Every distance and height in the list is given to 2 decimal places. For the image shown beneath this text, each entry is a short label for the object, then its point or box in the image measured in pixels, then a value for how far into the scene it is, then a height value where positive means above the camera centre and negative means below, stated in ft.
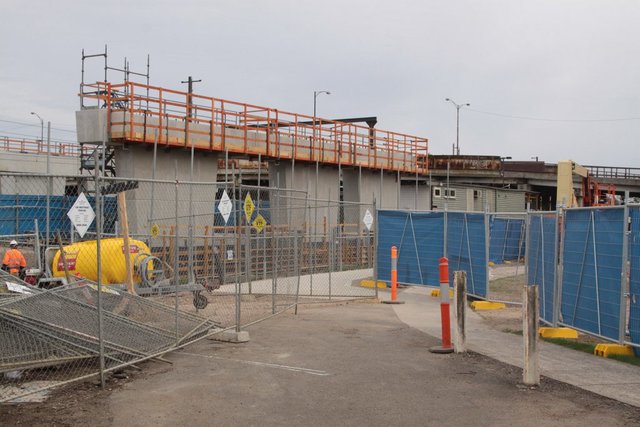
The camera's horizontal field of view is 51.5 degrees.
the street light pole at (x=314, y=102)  166.85 +33.27
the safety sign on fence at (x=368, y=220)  71.81 +1.44
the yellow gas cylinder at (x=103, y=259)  47.65 -2.08
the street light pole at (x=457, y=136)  230.73 +34.44
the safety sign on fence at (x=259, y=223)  44.04 +0.63
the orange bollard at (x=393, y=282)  54.49 -4.00
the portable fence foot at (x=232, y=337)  34.40 -5.46
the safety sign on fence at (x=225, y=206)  48.63 +1.92
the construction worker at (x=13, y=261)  52.47 -2.49
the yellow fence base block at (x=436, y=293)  59.26 -5.29
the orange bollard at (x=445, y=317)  32.40 -4.05
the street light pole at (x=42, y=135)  139.78 +21.14
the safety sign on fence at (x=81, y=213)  26.21 +0.69
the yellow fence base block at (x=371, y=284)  65.26 -5.00
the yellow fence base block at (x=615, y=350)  31.73 -5.50
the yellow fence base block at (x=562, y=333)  36.99 -5.47
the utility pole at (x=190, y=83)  156.66 +35.29
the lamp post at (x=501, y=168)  172.84 +17.53
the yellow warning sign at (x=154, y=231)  46.97 +0.02
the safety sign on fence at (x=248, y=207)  35.83 +1.38
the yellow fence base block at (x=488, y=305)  51.37 -5.54
